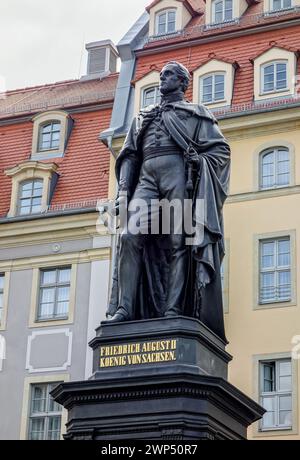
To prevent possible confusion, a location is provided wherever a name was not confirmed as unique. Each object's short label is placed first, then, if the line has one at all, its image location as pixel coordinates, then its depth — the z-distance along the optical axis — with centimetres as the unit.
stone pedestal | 886
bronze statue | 984
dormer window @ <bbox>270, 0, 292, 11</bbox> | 2706
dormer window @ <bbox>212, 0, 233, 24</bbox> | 2789
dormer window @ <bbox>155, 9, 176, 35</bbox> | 2862
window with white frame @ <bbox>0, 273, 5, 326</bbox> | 2673
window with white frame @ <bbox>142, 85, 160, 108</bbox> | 2686
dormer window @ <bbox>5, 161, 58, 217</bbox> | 2745
